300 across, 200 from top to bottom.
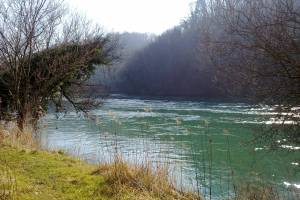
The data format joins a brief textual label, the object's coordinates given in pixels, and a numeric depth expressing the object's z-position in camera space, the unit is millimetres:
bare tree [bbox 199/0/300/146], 6699
